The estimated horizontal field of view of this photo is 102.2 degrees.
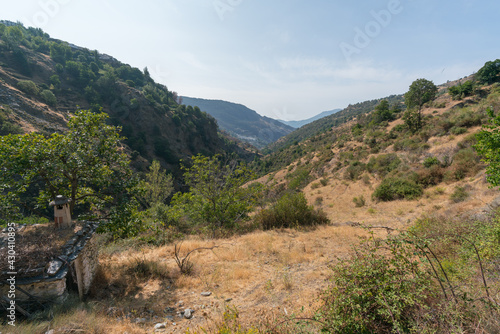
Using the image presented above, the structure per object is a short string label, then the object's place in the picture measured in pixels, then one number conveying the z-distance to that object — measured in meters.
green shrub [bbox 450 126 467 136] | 17.62
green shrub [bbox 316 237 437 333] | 2.80
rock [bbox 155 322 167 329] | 4.03
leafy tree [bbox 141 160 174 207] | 21.96
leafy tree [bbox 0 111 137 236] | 5.15
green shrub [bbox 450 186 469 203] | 10.05
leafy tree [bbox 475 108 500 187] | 5.37
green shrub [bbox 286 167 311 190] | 30.47
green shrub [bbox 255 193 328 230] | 10.90
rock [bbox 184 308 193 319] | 4.34
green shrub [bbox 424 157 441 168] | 15.34
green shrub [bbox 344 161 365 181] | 23.78
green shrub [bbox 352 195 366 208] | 16.92
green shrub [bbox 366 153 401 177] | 20.00
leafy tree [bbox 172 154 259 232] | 10.16
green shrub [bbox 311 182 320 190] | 26.11
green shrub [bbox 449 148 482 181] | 12.68
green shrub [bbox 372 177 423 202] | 14.01
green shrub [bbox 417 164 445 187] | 14.37
